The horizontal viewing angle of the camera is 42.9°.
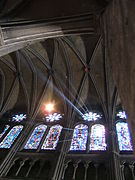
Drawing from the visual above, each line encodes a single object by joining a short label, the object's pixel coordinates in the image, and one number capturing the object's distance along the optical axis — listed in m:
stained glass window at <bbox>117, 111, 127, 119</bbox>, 10.53
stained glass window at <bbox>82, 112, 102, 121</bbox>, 11.03
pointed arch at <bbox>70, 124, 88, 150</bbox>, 9.05
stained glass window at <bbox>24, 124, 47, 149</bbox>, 9.64
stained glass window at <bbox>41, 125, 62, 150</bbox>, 9.42
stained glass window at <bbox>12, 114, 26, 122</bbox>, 11.91
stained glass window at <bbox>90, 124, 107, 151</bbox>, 8.70
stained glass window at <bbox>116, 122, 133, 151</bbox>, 8.49
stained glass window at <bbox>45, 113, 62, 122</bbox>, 11.63
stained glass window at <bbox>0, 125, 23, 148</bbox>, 9.74
